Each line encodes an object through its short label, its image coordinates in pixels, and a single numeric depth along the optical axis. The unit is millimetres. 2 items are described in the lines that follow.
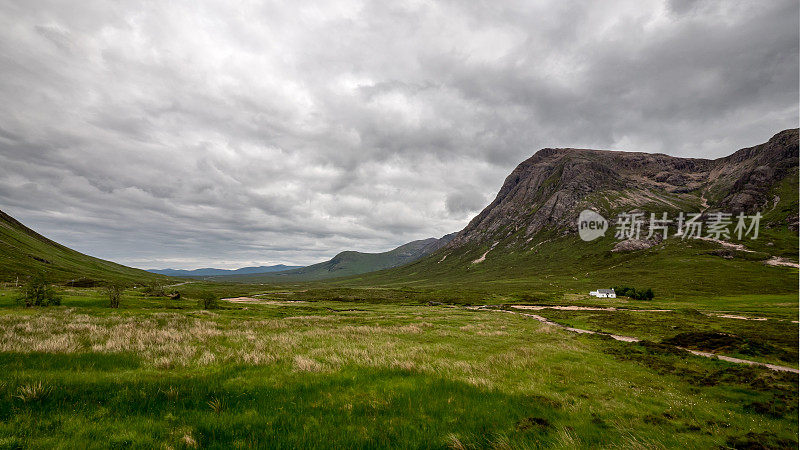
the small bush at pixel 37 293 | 42344
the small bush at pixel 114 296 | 50781
